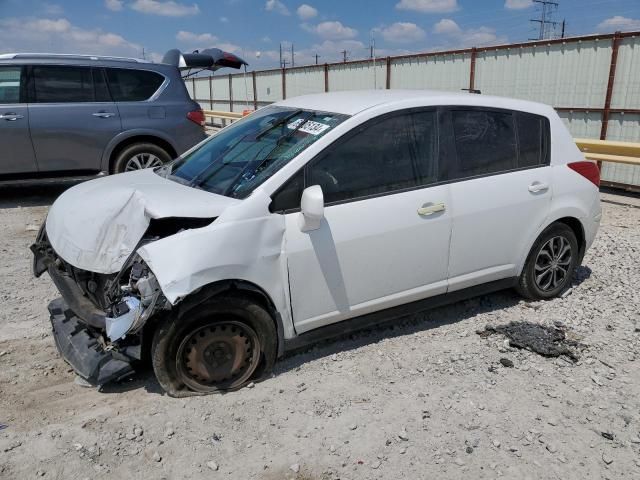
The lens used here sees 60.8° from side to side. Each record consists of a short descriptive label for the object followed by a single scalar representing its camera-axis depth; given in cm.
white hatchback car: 309
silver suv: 759
